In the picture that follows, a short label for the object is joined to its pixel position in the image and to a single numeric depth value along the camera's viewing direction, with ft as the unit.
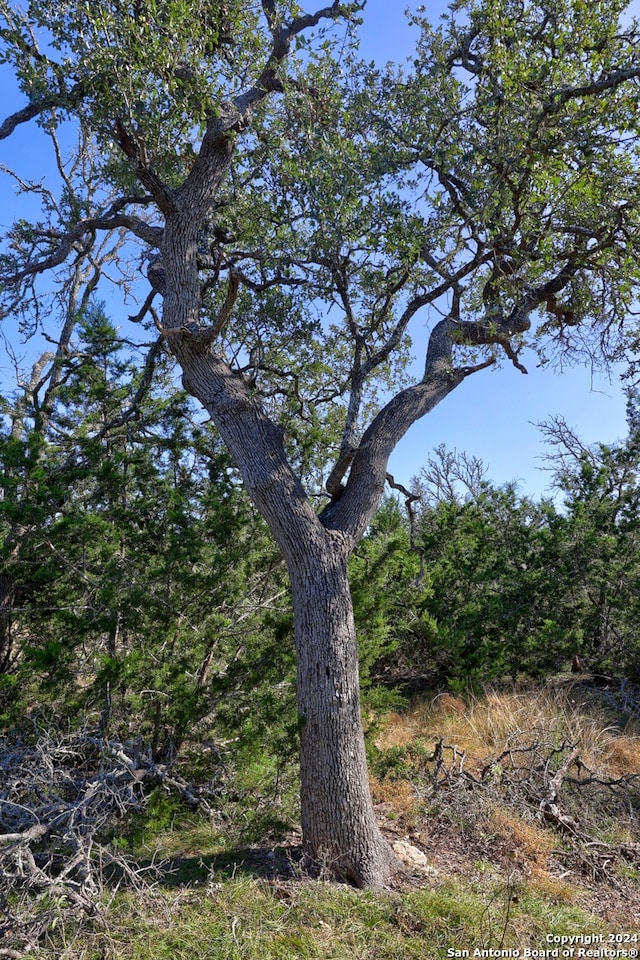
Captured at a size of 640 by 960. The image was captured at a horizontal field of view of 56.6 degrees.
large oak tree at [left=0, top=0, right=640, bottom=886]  12.79
